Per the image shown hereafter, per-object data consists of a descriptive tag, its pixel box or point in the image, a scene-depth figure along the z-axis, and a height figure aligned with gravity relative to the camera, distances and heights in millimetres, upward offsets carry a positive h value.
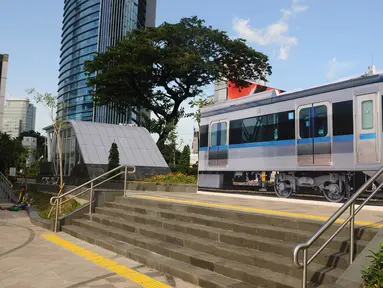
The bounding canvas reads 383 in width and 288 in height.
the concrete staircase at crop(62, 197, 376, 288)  5336 -1244
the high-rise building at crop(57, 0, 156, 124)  109438 +42078
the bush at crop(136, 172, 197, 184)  20230 -196
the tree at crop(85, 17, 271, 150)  28328 +8788
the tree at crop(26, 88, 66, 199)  15969 +3062
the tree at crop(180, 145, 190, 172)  29469 +1458
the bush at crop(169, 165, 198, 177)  27703 +437
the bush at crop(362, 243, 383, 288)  4062 -1046
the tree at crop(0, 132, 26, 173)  37406 +1788
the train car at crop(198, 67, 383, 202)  9281 +1209
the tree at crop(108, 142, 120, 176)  23231 +1057
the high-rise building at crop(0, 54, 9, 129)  42344 +11010
